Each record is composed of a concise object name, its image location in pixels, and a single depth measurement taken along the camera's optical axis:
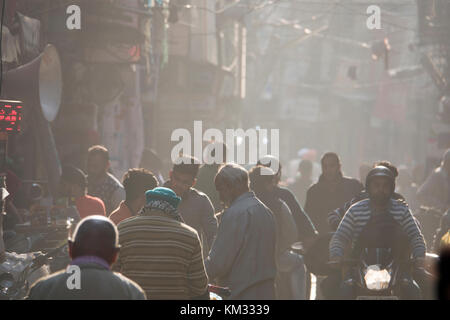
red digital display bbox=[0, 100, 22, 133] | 20.34
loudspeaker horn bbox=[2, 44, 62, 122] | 26.23
